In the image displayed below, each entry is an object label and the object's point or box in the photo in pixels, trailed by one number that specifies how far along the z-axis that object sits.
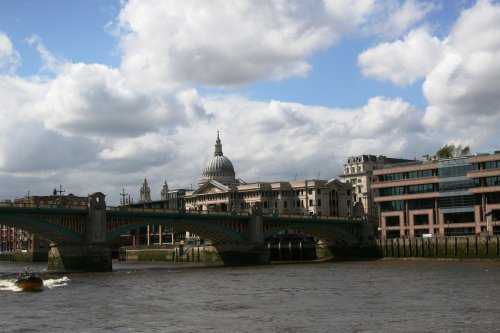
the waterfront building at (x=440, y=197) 122.31
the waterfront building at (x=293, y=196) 181.88
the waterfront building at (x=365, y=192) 195.38
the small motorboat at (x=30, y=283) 66.62
